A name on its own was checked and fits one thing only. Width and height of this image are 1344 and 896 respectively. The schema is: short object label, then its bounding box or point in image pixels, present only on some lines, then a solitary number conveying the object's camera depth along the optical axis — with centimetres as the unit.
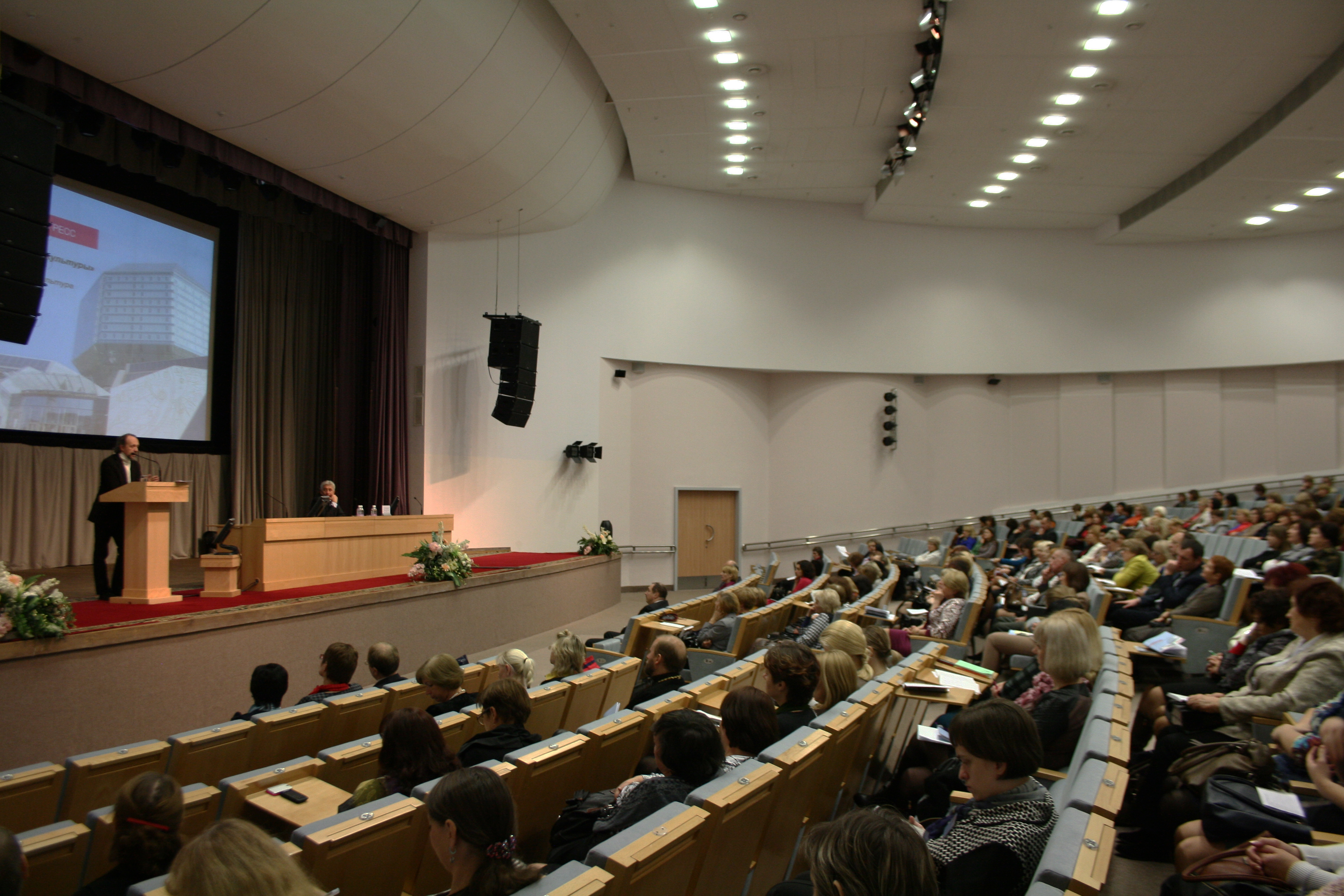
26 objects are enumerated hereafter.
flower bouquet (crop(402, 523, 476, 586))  722
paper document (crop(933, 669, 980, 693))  373
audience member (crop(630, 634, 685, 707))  397
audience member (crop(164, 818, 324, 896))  136
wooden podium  542
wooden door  1323
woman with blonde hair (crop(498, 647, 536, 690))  384
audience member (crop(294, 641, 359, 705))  391
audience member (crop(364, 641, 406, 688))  416
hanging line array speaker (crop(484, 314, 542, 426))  1002
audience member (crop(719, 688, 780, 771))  259
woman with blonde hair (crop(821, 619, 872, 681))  390
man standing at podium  578
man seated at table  768
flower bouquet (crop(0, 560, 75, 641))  413
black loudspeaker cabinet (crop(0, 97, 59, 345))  461
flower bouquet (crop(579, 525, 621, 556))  1105
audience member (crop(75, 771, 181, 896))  189
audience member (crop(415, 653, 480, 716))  359
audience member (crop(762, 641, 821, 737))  319
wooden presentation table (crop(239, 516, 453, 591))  646
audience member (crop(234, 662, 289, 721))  368
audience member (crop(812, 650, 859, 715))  329
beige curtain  763
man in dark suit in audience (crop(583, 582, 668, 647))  691
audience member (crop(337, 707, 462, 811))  246
